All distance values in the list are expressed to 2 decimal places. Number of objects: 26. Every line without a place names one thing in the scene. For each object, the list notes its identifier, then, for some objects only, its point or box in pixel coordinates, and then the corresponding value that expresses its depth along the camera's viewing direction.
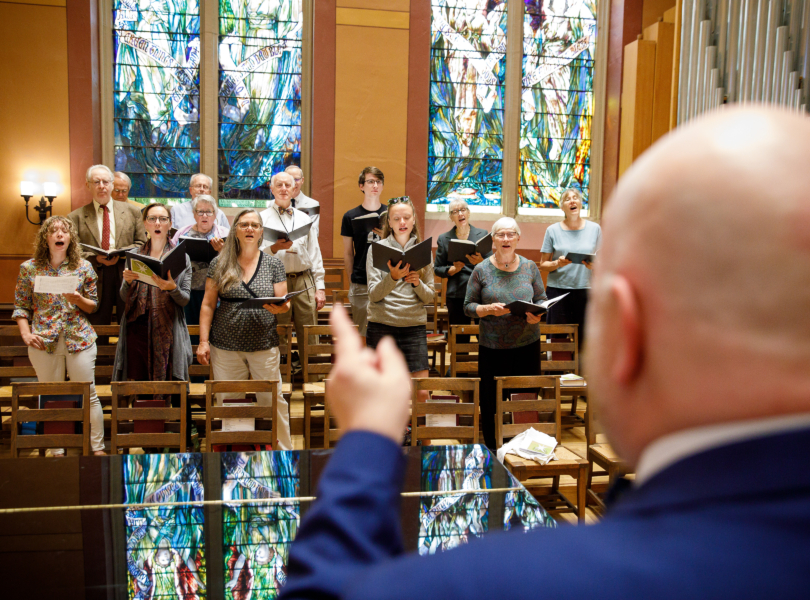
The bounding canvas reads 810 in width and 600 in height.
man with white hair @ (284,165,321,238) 6.24
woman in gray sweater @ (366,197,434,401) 4.27
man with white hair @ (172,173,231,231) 5.98
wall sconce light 7.52
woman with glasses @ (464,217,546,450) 4.33
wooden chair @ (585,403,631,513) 3.62
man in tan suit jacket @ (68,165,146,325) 5.69
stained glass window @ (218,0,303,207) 8.59
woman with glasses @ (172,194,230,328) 5.22
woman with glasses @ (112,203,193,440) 4.46
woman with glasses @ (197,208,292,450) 4.14
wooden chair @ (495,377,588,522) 3.56
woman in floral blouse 4.22
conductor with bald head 0.38
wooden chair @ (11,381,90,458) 3.47
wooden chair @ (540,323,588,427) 5.12
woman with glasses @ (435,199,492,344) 5.73
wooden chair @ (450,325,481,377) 5.05
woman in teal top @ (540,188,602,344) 5.81
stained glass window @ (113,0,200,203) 8.41
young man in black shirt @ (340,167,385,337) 5.59
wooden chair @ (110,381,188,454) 3.55
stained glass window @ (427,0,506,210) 9.04
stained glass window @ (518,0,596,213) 9.26
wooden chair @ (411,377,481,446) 3.66
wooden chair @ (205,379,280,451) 3.55
